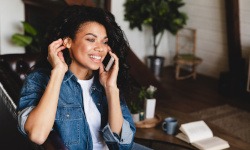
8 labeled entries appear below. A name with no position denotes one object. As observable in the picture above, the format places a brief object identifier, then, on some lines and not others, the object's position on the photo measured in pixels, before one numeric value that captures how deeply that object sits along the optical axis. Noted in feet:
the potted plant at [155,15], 16.19
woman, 5.22
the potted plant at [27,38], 14.32
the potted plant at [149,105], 7.82
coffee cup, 7.21
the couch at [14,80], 4.75
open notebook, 6.66
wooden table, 6.85
